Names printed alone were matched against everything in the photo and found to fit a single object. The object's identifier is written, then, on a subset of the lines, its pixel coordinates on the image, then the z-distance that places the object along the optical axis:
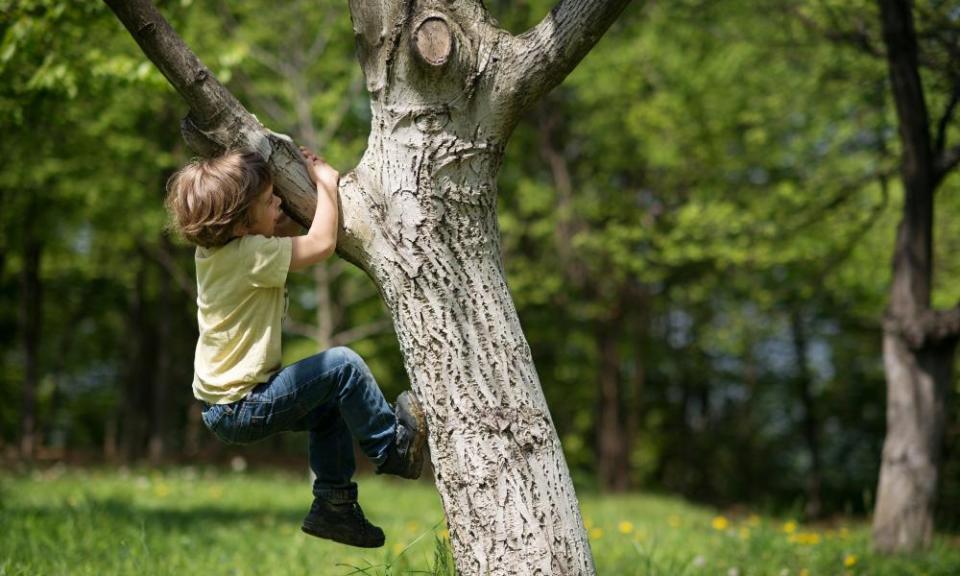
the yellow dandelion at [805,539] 6.38
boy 3.21
